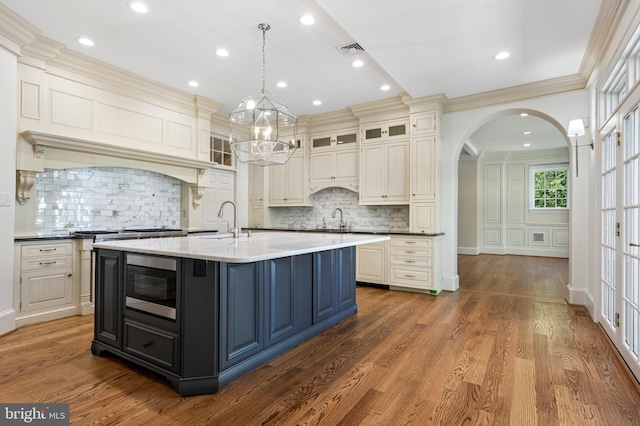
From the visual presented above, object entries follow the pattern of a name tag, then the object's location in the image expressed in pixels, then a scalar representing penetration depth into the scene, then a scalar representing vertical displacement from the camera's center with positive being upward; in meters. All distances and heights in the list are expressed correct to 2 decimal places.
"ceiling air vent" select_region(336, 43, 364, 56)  3.49 +1.76
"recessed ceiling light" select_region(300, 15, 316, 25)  3.02 +1.76
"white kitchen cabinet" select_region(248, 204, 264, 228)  6.60 -0.02
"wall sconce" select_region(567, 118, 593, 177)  3.72 +0.98
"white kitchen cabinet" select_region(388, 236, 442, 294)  4.76 -0.68
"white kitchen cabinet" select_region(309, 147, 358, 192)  5.77 +0.81
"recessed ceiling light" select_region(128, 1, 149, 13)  2.84 +1.76
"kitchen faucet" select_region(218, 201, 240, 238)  3.12 -0.14
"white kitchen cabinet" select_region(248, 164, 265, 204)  6.59 +0.61
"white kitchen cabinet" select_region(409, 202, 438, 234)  4.83 -0.01
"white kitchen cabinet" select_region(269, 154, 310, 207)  6.21 +0.59
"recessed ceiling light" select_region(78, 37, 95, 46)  3.42 +1.76
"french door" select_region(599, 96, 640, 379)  2.36 -0.13
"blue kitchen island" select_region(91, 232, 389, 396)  2.10 -0.62
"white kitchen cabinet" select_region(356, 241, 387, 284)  5.16 -0.73
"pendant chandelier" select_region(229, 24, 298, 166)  3.02 +0.78
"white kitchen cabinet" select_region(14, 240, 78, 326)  3.30 -0.69
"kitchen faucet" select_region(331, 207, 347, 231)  6.08 -0.02
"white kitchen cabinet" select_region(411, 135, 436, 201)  4.84 +0.69
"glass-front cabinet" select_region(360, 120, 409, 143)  5.21 +1.34
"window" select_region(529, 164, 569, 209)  8.86 +0.80
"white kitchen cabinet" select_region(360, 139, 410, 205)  5.19 +0.67
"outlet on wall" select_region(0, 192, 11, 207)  3.10 +0.13
